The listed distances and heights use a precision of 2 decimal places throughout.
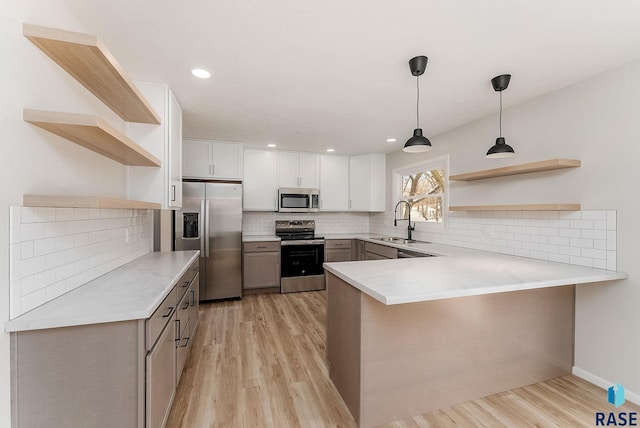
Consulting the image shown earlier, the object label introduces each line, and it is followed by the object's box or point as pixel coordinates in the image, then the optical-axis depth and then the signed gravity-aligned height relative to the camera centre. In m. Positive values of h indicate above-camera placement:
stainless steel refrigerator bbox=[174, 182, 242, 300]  3.93 -0.29
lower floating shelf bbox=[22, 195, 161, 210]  1.22 +0.04
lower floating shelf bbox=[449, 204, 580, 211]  2.23 +0.05
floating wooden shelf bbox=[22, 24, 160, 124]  1.19 +0.71
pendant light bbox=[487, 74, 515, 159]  2.17 +0.60
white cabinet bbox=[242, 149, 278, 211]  4.63 +0.52
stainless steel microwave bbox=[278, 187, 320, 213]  4.76 +0.20
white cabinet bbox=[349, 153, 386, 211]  5.11 +0.56
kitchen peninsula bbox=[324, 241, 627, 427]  1.73 -0.82
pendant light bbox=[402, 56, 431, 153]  1.91 +0.63
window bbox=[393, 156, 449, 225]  3.87 +0.35
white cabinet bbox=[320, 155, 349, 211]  5.09 +0.54
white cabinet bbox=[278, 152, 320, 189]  4.83 +0.74
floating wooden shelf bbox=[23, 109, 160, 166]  1.19 +0.38
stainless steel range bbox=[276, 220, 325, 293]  4.59 -0.81
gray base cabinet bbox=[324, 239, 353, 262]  4.82 -0.66
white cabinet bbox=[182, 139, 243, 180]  4.07 +0.77
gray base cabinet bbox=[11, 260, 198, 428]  1.16 -0.72
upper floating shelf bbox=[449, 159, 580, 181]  2.21 +0.39
